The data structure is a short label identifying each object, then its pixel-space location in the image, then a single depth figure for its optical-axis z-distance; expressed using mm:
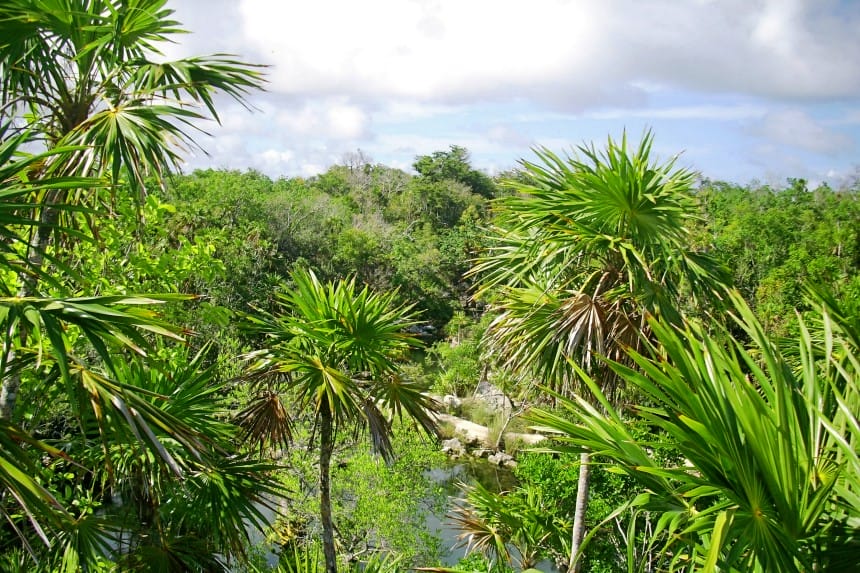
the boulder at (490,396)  20875
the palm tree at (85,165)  2615
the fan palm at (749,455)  2287
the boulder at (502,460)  18317
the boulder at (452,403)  21938
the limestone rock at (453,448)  19125
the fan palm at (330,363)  5957
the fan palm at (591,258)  5938
